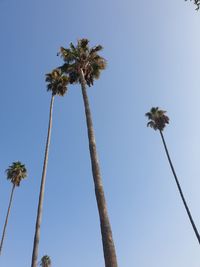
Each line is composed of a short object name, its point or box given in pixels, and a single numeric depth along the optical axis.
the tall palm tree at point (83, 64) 24.97
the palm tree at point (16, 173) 55.00
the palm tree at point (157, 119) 50.41
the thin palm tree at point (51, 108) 23.71
